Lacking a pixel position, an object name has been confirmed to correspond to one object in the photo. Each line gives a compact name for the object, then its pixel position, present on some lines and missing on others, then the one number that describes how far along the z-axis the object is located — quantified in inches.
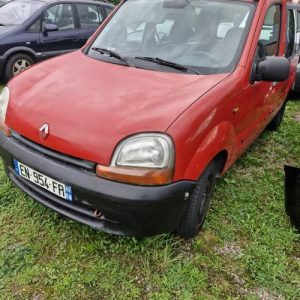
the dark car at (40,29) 193.4
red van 66.9
